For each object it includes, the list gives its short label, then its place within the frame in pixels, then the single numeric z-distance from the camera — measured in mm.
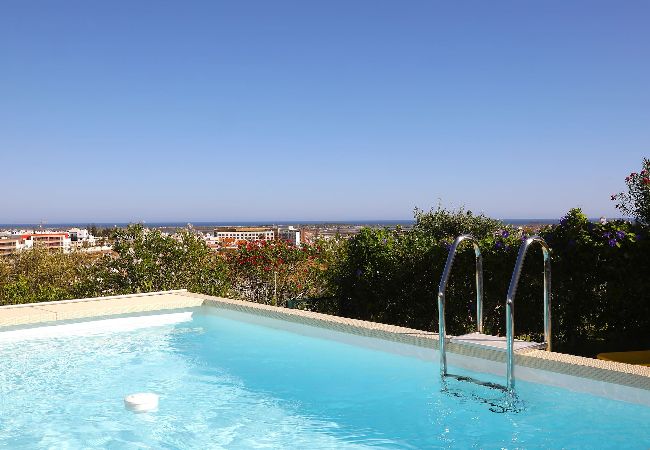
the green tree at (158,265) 10492
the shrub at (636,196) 7952
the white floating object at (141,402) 5227
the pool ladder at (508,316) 4305
